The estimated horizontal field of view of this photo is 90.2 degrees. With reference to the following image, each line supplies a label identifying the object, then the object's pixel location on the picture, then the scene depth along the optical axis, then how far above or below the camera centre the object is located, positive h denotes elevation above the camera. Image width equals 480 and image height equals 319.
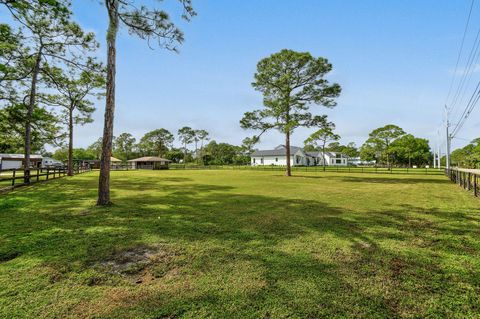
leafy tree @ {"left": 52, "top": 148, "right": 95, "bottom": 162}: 65.14 +2.20
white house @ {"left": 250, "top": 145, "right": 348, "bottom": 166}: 60.97 +1.63
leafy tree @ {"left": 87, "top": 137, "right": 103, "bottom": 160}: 78.32 +5.06
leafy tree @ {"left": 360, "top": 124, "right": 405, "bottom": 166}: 56.31 +5.79
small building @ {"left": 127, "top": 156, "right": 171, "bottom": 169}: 48.44 -0.08
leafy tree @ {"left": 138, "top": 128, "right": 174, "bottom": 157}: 70.94 +6.46
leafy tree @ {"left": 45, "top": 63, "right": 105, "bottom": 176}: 16.00 +5.43
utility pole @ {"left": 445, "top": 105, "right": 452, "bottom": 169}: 25.19 +2.41
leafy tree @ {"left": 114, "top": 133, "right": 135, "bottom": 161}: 74.19 +5.77
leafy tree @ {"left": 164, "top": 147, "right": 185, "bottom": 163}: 71.71 +2.42
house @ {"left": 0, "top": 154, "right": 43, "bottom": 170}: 39.04 +0.22
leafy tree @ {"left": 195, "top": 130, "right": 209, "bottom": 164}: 77.25 +9.38
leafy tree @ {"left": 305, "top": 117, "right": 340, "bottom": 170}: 48.42 +5.45
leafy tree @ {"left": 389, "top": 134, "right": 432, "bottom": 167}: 55.47 +3.36
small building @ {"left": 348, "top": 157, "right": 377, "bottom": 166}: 85.14 +1.30
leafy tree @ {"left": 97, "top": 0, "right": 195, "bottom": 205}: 7.62 +3.90
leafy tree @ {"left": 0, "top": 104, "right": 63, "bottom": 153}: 12.54 +2.33
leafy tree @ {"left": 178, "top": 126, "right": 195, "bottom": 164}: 75.32 +9.10
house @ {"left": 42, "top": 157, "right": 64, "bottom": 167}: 51.92 +0.27
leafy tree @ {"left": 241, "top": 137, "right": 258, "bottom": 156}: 75.91 +4.22
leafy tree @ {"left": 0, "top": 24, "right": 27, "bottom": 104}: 10.72 +5.28
